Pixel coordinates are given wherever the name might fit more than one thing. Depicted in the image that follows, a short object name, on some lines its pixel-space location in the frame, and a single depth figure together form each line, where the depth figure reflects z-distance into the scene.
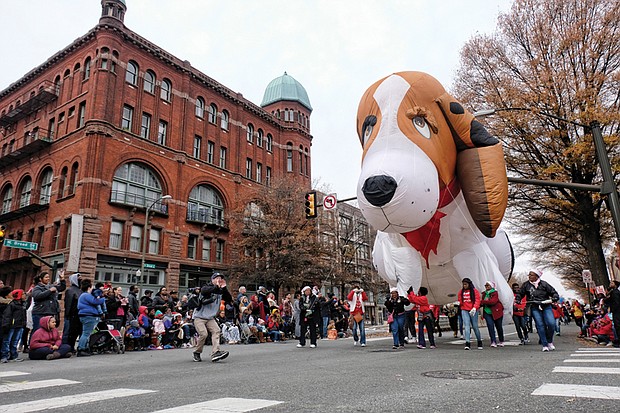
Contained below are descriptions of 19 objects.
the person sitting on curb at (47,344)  9.60
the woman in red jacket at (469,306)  8.59
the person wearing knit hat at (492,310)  8.86
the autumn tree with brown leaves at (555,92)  15.23
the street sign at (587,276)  19.17
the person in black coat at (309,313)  12.12
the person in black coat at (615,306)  10.11
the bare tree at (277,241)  30.16
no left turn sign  15.84
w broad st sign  18.21
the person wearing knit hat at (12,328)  9.38
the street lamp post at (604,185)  10.41
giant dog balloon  7.04
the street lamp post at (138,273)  24.33
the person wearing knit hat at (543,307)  9.09
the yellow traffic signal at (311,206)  16.14
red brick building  27.22
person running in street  8.65
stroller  10.85
